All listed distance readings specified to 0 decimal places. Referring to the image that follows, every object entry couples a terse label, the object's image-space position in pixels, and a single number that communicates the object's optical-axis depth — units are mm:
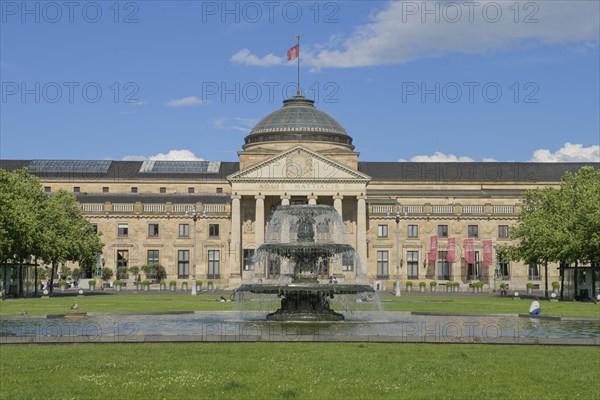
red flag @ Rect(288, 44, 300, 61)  110688
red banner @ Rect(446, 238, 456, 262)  100500
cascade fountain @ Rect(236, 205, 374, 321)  35219
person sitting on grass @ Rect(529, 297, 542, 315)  41184
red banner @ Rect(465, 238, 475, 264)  101812
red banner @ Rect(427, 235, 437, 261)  104250
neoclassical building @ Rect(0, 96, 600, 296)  110875
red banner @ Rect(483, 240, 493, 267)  98625
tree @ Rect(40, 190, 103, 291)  74062
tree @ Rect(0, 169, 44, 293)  63625
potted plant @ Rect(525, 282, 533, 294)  94481
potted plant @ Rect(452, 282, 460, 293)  99438
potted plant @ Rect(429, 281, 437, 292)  104062
